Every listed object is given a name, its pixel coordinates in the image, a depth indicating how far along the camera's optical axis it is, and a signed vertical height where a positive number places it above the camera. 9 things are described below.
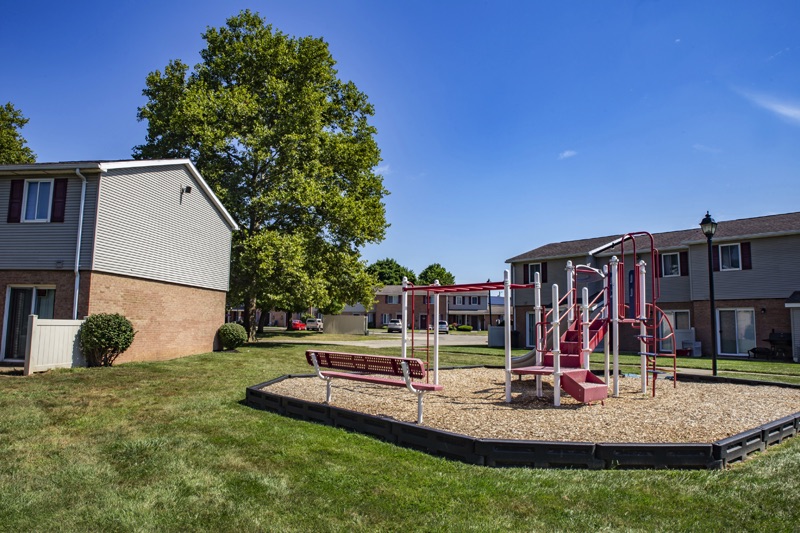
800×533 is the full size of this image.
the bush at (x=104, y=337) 16.06 -0.78
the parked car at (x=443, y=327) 64.56 -1.11
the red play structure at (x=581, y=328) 10.16 -0.17
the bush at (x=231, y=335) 24.56 -0.98
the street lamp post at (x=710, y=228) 17.28 +3.05
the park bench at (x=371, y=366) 8.42 -0.86
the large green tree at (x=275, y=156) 27.55 +8.72
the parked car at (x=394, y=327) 67.61 -1.27
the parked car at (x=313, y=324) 69.09 -1.11
